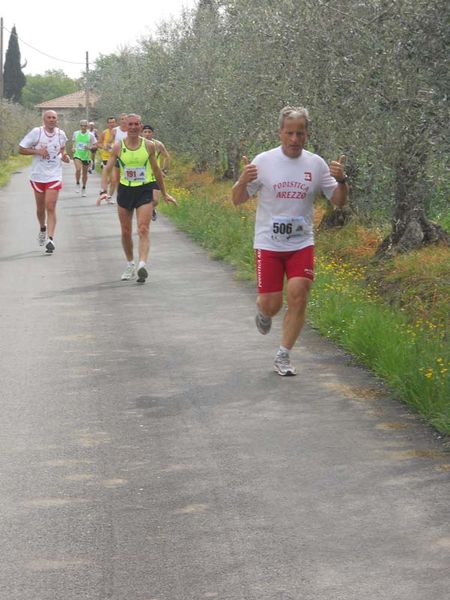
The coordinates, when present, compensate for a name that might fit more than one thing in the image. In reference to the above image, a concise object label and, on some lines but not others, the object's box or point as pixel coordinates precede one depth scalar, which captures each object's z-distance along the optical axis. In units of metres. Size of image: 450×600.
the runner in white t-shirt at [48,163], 16.41
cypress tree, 129.38
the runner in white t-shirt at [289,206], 8.54
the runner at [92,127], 36.03
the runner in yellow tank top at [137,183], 13.70
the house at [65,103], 147.15
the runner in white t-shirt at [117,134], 21.73
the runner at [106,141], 23.58
